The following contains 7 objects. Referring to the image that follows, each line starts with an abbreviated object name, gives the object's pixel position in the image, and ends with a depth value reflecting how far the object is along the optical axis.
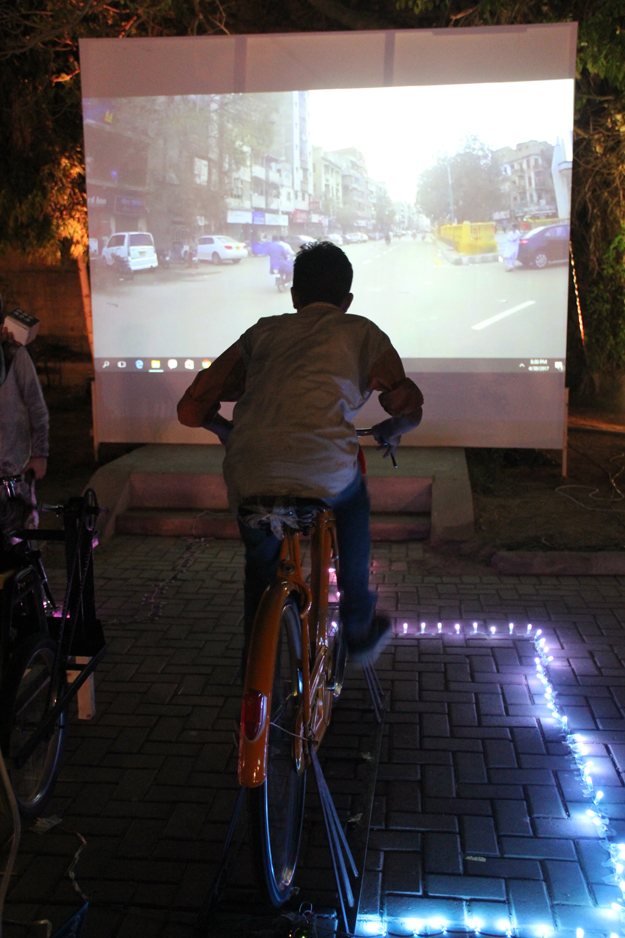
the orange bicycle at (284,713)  2.32
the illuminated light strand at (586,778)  2.79
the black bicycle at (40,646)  2.95
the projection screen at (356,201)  7.70
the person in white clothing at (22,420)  4.16
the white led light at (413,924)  2.56
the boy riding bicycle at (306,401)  2.70
